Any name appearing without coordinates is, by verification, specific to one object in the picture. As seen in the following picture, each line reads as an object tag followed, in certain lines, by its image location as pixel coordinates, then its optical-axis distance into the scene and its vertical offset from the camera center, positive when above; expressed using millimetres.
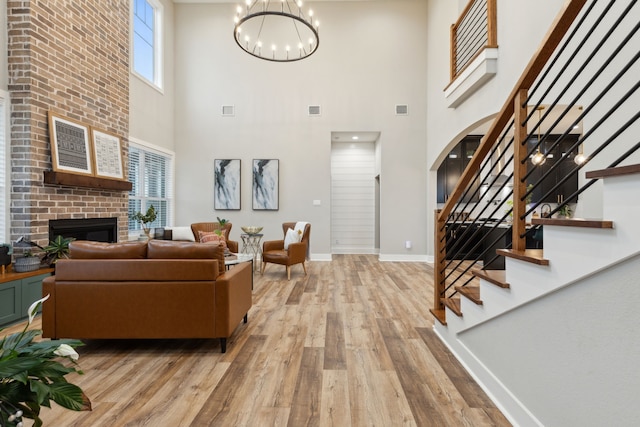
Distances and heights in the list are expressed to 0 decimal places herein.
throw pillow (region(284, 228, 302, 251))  5309 -505
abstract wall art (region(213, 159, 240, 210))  7035 +537
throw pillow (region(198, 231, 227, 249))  5020 -486
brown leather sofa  2379 -705
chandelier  6973 +3981
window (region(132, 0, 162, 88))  5855 +3359
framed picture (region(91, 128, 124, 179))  4496 +813
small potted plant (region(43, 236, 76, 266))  3598 -516
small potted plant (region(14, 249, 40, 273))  3279 -598
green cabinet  2971 -882
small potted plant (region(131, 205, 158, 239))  5438 -188
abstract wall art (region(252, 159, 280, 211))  6996 +559
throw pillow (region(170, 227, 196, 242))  5566 -480
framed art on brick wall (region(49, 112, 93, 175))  3809 +807
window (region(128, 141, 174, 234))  5758 +520
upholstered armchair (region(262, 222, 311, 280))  5121 -744
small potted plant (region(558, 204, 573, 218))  5574 -89
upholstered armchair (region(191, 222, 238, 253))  5688 -393
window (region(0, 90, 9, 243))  3469 +386
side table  5823 -731
